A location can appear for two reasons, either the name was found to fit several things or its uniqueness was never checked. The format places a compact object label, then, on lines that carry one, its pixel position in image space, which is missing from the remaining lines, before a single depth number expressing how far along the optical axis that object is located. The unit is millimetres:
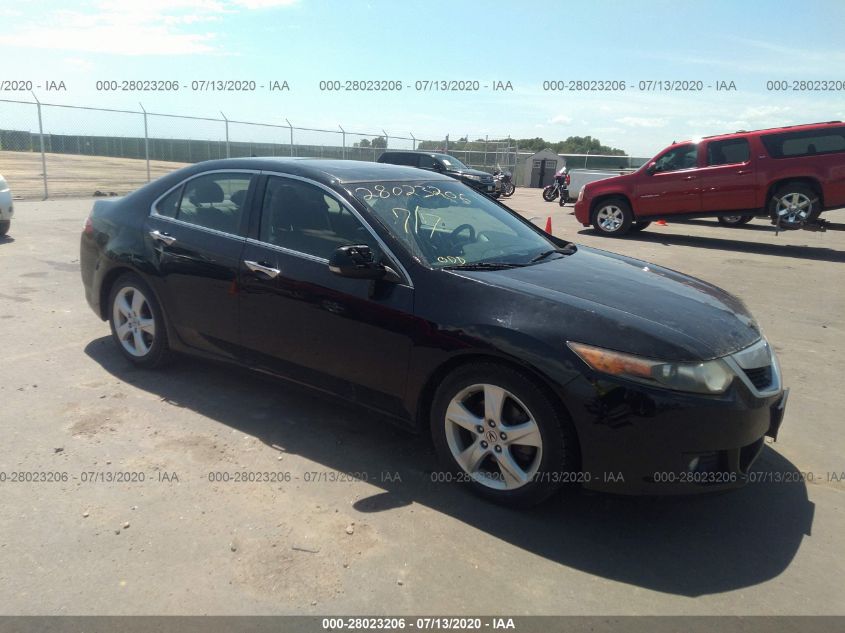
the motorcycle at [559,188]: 22597
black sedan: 2785
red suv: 11555
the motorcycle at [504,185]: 23644
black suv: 21766
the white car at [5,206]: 9414
